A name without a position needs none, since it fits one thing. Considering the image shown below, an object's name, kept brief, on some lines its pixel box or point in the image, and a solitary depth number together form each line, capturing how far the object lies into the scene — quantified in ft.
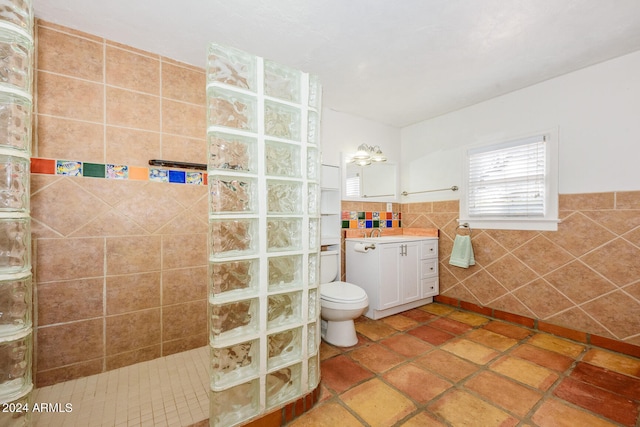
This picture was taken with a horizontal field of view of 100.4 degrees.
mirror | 9.86
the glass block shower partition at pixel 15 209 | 2.71
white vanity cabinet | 8.44
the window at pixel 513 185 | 7.57
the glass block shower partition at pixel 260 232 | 3.71
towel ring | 9.27
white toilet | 6.61
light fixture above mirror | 9.95
